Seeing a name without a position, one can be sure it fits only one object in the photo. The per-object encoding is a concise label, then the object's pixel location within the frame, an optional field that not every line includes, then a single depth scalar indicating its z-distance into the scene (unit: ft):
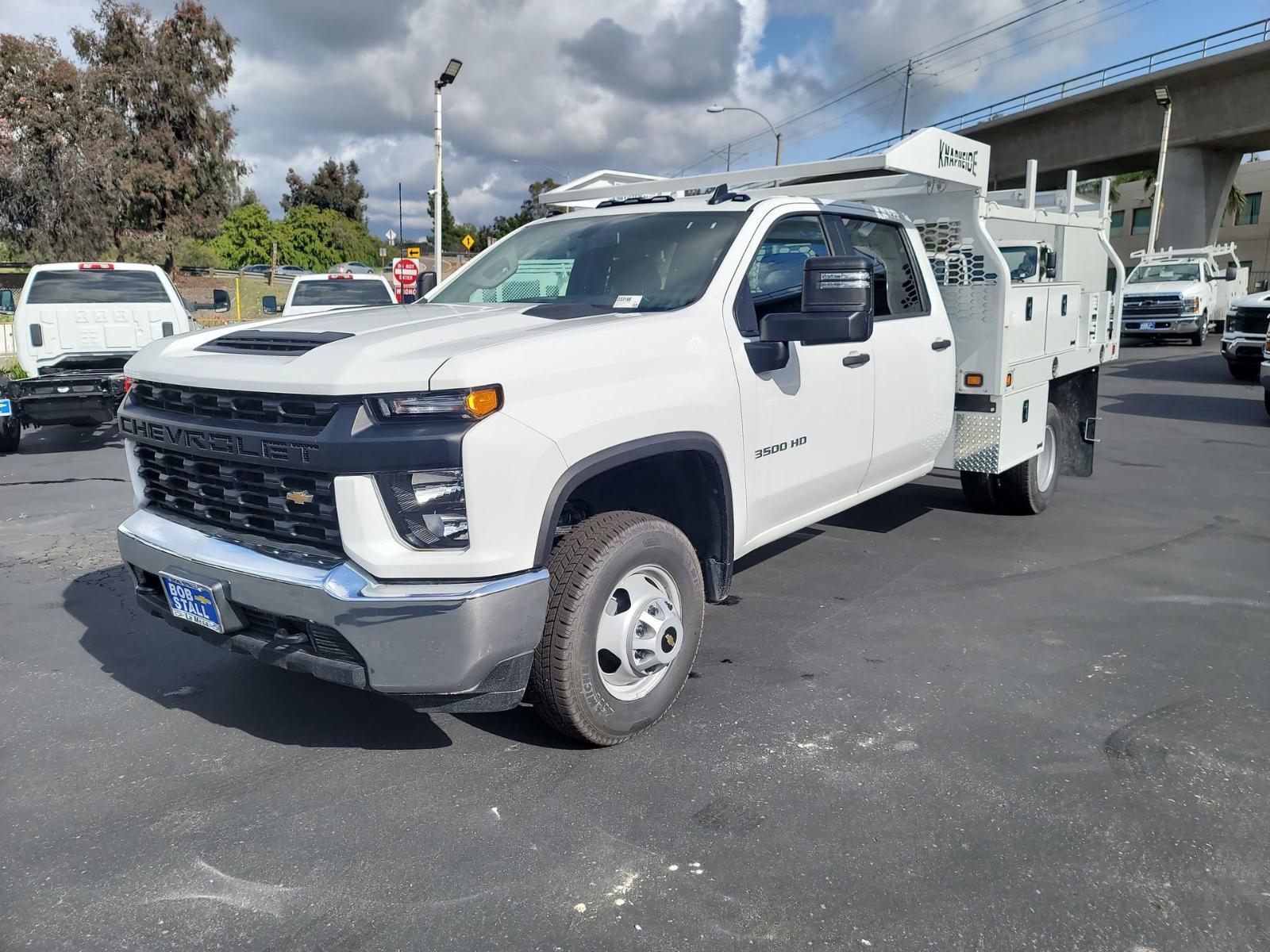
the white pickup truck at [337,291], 46.47
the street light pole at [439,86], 69.62
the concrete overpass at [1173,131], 119.85
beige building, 182.29
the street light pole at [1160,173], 118.32
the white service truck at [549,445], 9.74
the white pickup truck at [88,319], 34.06
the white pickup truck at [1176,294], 80.69
